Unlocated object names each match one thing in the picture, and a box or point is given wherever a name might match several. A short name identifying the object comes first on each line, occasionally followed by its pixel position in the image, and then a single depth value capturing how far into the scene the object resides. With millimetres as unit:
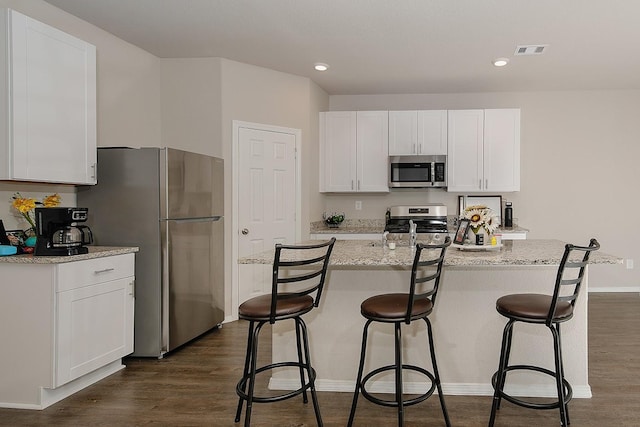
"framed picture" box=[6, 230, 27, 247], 2893
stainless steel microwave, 5453
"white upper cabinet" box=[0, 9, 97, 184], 2629
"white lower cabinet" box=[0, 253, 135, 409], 2643
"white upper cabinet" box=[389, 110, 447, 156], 5492
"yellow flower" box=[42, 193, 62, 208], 3025
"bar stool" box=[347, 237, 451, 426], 2158
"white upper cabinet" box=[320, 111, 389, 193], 5570
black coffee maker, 2748
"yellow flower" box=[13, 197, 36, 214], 2824
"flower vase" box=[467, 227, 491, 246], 2832
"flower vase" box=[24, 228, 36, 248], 2918
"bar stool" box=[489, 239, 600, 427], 2195
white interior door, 4652
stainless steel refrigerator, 3422
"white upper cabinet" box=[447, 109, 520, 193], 5395
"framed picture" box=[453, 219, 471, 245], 2877
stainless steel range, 5367
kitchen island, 2717
